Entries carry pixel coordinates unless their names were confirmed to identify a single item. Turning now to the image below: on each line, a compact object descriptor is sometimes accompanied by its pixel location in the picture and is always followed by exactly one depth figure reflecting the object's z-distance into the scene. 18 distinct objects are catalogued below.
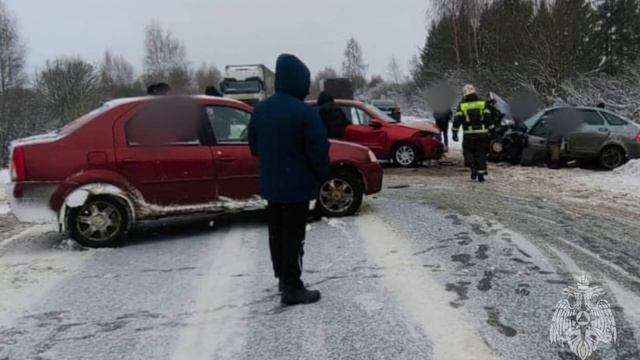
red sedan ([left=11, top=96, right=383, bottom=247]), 6.97
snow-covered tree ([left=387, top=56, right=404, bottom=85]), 69.89
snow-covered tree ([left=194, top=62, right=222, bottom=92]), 66.89
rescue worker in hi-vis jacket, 12.04
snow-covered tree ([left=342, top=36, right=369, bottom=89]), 101.62
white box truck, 36.09
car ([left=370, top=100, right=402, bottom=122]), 31.98
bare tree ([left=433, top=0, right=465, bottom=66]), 46.89
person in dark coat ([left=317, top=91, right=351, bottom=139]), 11.67
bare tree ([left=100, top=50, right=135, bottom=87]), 58.25
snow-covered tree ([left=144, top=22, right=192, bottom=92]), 81.22
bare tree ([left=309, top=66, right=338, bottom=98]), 99.92
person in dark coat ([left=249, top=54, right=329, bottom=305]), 4.72
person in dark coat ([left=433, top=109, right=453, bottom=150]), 19.03
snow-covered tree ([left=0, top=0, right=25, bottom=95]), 54.22
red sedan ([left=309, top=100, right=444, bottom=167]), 14.64
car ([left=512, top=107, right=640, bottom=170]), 14.55
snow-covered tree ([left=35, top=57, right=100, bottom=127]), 33.47
